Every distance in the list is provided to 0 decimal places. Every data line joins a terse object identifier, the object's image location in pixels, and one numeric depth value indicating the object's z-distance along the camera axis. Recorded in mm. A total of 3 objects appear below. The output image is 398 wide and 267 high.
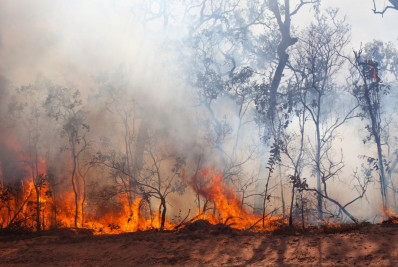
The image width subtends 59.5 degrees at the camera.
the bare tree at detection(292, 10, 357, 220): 20234
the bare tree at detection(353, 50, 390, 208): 16436
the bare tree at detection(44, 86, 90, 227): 20953
